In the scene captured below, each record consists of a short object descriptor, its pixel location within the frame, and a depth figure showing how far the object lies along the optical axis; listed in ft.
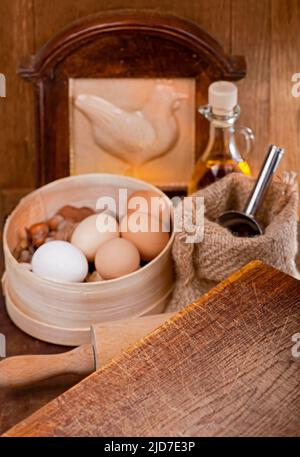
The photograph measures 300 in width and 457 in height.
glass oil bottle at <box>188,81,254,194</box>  4.41
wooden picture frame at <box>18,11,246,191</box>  4.53
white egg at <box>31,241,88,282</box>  4.03
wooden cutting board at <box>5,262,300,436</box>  3.24
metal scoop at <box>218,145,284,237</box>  4.19
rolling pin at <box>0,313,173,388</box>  3.69
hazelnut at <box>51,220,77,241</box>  4.27
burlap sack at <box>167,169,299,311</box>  3.94
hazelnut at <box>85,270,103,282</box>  4.09
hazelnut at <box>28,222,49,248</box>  4.28
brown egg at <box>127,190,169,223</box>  4.22
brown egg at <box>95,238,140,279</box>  4.04
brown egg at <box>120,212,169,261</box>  4.12
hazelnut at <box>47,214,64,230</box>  4.34
